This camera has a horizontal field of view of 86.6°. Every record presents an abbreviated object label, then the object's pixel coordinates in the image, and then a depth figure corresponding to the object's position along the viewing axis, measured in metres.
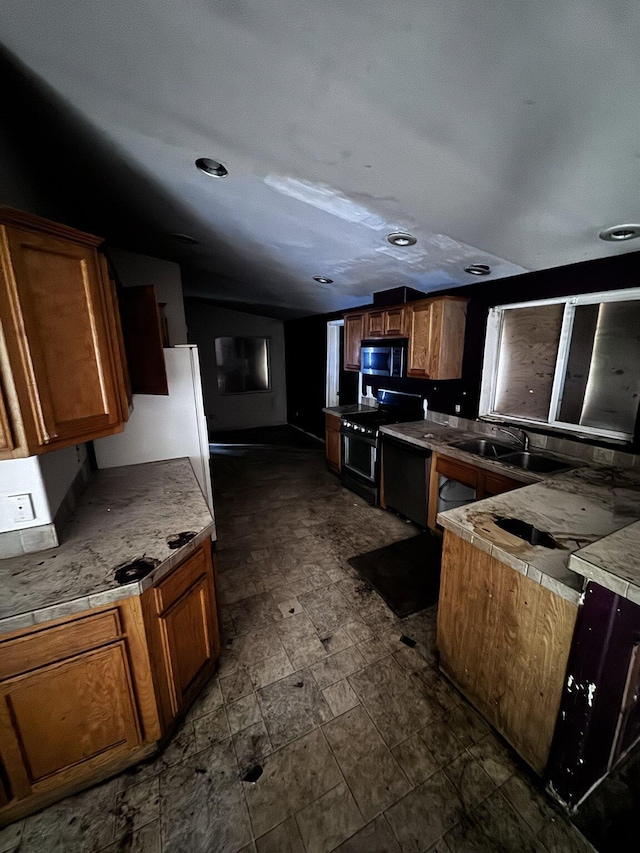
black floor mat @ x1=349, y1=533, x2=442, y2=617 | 2.31
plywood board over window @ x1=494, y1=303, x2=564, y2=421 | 2.66
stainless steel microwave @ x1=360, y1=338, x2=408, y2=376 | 3.39
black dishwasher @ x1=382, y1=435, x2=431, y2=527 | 3.00
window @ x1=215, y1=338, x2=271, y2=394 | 7.03
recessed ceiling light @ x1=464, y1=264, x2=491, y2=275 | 2.55
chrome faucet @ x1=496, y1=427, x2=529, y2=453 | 2.66
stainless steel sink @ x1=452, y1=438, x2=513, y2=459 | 2.75
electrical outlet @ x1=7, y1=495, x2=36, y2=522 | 1.33
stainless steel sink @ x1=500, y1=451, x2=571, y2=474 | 2.40
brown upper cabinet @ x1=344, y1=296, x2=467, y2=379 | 3.02
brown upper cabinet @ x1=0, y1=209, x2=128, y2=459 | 1.11
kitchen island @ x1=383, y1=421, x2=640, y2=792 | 1.17
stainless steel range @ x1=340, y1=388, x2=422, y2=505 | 3.58
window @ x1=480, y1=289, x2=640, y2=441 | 2.24
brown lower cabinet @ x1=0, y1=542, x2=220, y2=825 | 1.14
